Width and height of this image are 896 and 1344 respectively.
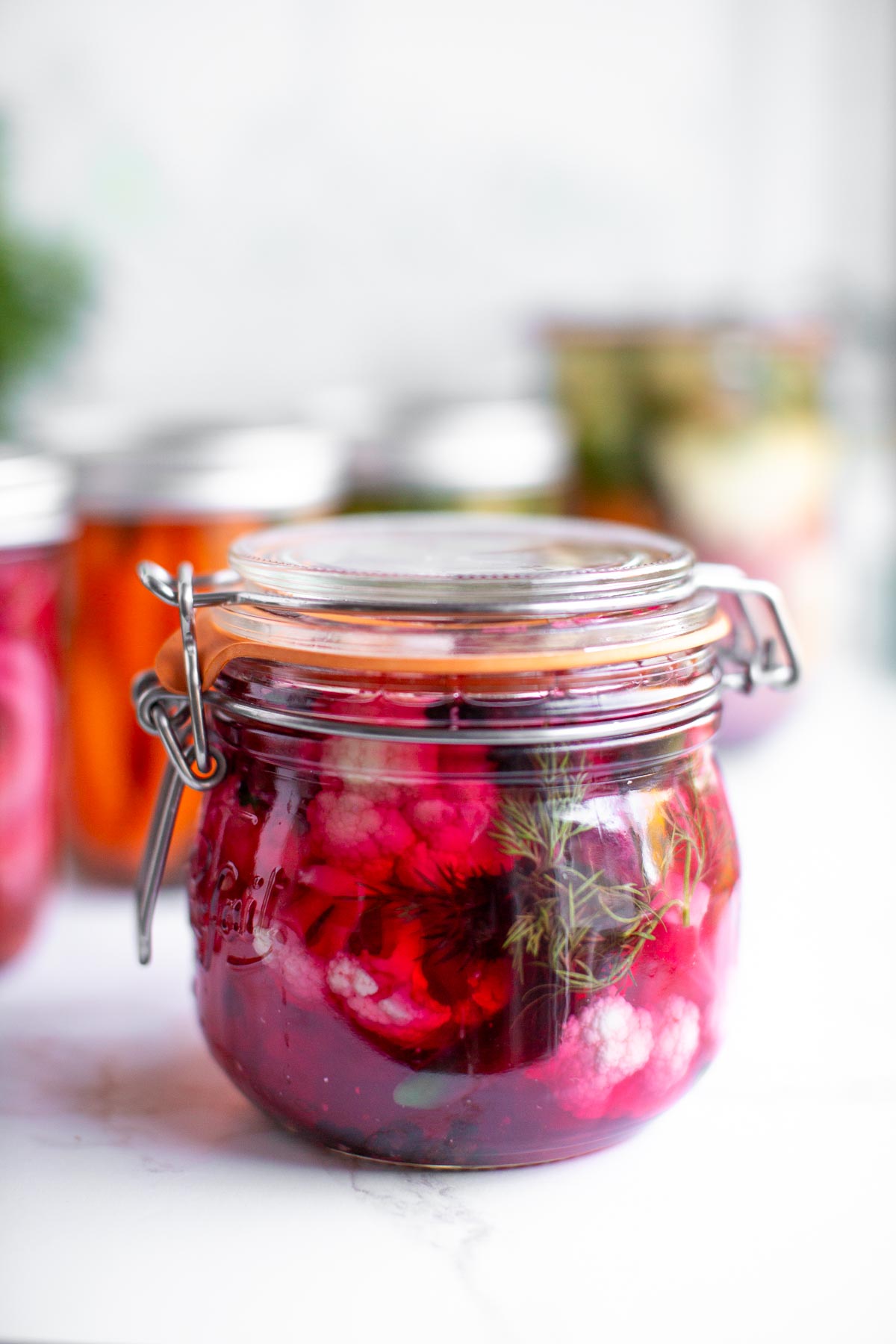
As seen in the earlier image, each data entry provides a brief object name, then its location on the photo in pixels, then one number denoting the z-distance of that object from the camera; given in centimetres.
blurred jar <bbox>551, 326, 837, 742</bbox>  92
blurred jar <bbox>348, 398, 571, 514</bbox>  86
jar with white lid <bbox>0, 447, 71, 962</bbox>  61
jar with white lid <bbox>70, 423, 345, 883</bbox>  71
